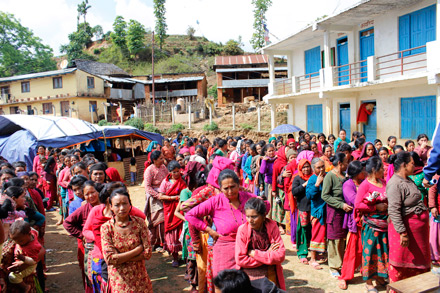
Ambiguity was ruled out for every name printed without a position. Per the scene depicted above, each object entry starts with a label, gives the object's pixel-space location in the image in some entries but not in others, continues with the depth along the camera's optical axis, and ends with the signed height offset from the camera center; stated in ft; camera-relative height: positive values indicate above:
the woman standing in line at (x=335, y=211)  15.23 -4.16
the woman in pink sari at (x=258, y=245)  9.30 -3.40
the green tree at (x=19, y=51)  153.99 +36.41
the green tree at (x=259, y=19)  163.22 +48.72
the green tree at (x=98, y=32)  213.87 +59.21
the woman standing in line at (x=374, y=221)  13.11 -4.03
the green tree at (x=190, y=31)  215.51 +58.09
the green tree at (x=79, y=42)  173.85 +47.18
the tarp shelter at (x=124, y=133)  45.44 -0.92
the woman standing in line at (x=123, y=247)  10.07 -3.58
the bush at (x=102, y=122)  95.35 +1.36
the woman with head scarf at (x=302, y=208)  17.22 -4.43
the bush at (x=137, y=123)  86.12 +0.69
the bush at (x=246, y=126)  75.36 -0.92
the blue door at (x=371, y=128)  47.26 -1.46
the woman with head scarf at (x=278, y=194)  21.84 -4.64
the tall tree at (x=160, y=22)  183.01 +55.24
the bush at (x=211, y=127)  77.71 -0.83
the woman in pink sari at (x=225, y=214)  10.65 -2.94
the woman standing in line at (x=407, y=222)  11.82 -3.67
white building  37.40 +6.26
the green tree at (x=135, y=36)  166.81 +43.67
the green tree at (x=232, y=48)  171.83 +37.31
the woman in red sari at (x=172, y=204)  17.17 -4.03
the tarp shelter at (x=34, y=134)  38.75 -0.56
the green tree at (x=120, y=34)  169.17 +46.26
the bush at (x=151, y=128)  83.49 -0.67
